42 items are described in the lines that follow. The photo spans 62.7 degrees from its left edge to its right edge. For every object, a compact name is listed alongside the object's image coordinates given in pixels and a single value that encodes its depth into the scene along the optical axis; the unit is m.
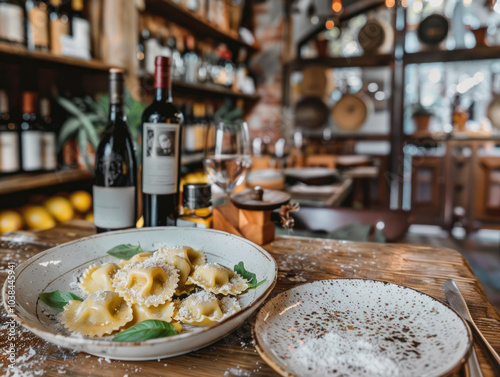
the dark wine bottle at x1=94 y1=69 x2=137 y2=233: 0.81
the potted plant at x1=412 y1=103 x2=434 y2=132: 4.22
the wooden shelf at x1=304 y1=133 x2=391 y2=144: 4.09
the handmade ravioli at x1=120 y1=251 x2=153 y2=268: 0.55
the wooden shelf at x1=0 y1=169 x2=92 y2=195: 1.45
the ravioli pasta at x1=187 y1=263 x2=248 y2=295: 0.50
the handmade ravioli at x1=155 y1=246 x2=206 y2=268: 0.56
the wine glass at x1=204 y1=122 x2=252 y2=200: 0.91
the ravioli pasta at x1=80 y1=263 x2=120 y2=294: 0.52
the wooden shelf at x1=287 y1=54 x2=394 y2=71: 3.99
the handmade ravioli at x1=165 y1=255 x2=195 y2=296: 0.52
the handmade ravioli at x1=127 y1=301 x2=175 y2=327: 0.45
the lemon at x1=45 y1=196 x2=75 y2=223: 1.61
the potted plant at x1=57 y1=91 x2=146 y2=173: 1.25
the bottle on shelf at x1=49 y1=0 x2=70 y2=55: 1.68
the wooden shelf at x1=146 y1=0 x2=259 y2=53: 2.47
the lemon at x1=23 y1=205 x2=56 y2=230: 1.54
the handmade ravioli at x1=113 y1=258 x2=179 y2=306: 0.46
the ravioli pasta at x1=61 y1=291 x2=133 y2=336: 0.44
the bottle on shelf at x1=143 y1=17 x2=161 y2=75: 2.34
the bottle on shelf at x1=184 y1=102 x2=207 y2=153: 2.67
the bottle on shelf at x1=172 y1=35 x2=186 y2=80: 2.68
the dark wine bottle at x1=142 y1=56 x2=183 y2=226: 0.79
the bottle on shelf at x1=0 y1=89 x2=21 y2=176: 1.39
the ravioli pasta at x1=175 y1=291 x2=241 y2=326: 0.44
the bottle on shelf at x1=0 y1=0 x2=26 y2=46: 1.42
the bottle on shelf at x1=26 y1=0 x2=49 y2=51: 1.57
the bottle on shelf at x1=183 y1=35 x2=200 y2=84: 2.79
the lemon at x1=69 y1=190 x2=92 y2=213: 1.75
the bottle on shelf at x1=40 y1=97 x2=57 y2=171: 1.55
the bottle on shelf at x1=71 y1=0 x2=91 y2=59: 1.78
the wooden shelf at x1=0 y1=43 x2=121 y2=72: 1.46
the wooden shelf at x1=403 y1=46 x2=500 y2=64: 3.72
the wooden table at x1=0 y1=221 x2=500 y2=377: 0.40
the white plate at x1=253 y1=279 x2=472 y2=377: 0.35
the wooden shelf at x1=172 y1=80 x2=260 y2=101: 2.67
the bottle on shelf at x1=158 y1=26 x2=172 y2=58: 2.72
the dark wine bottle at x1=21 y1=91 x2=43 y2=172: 1.47
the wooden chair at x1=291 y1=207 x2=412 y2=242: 1.23
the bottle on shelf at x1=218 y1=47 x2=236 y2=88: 3.46
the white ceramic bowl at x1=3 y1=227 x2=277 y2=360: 0.37
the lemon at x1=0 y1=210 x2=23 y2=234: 1.44
